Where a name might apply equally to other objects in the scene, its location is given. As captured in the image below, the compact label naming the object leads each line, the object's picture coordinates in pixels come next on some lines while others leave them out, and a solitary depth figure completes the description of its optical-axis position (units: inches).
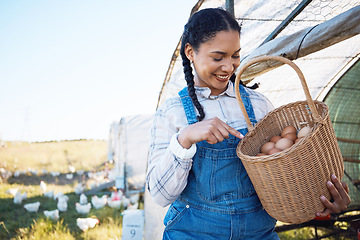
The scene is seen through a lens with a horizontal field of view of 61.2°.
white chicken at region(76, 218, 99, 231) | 190.1
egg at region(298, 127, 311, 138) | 57.2
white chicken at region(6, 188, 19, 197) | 295.9
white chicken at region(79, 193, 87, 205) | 261.9
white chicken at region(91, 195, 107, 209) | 246.5
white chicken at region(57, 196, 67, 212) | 244.8
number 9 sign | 139.1
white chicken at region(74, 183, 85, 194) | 313.9
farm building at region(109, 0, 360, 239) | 85.4
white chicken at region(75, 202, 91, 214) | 233.6
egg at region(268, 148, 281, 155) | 55.0
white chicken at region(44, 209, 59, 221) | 214.4
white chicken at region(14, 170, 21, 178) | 391.0
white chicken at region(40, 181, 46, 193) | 313.7
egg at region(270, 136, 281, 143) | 60.6
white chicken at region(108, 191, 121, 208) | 245.0
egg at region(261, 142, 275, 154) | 57.7
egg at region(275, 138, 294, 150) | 55.3
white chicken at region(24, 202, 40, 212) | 241.8
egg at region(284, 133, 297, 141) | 58.6
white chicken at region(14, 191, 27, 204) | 266.6
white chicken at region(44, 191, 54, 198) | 295.6
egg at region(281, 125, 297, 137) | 60.7
